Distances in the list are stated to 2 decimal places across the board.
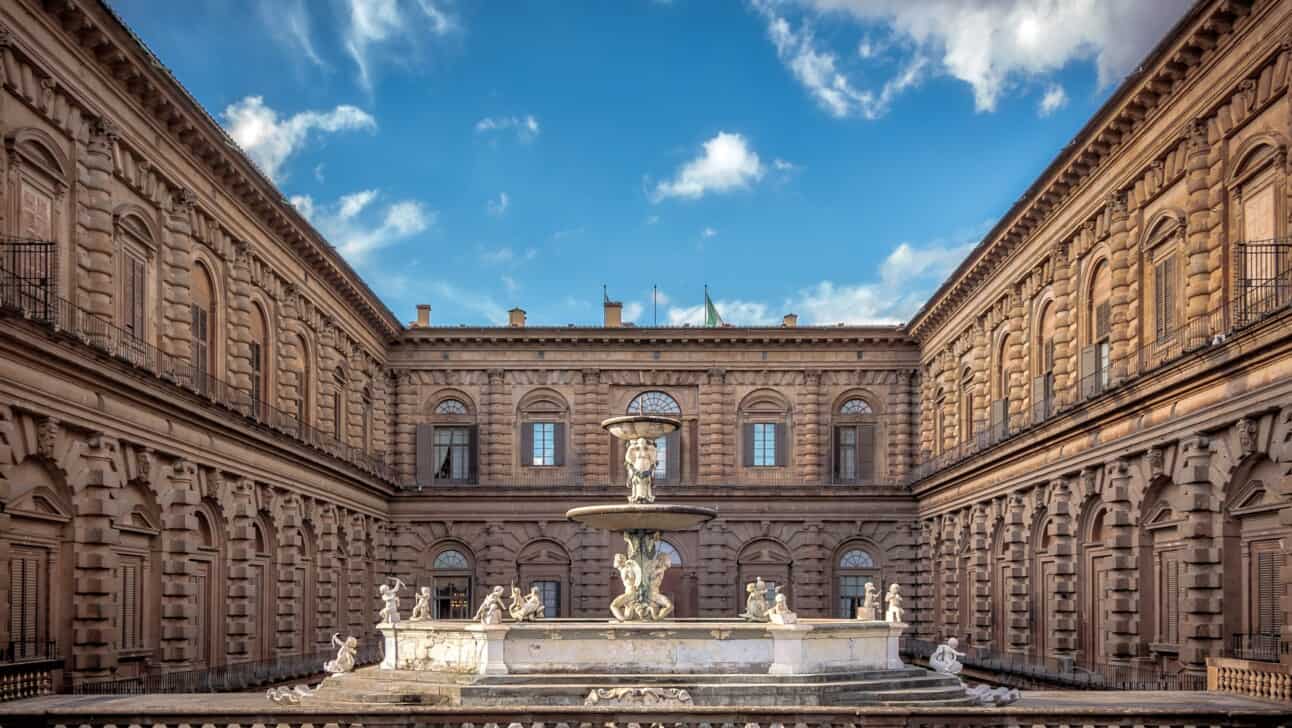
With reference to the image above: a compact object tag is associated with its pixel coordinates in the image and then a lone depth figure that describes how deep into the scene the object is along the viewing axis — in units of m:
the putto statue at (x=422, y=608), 29.80
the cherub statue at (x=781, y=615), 25.47
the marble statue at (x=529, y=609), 28.58
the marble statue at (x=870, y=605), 29.86
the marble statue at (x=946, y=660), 26.62
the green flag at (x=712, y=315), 63.57
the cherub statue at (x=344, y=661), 27.06
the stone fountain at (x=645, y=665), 24.06
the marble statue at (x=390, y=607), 27.80
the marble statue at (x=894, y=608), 27.75
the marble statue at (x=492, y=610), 25.28
